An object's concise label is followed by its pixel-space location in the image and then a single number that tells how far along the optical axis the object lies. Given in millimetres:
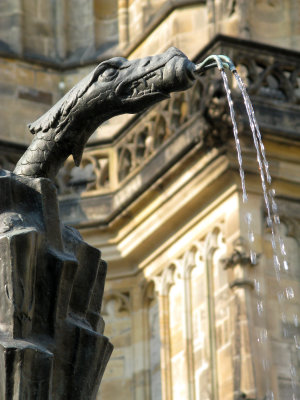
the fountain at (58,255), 6973
